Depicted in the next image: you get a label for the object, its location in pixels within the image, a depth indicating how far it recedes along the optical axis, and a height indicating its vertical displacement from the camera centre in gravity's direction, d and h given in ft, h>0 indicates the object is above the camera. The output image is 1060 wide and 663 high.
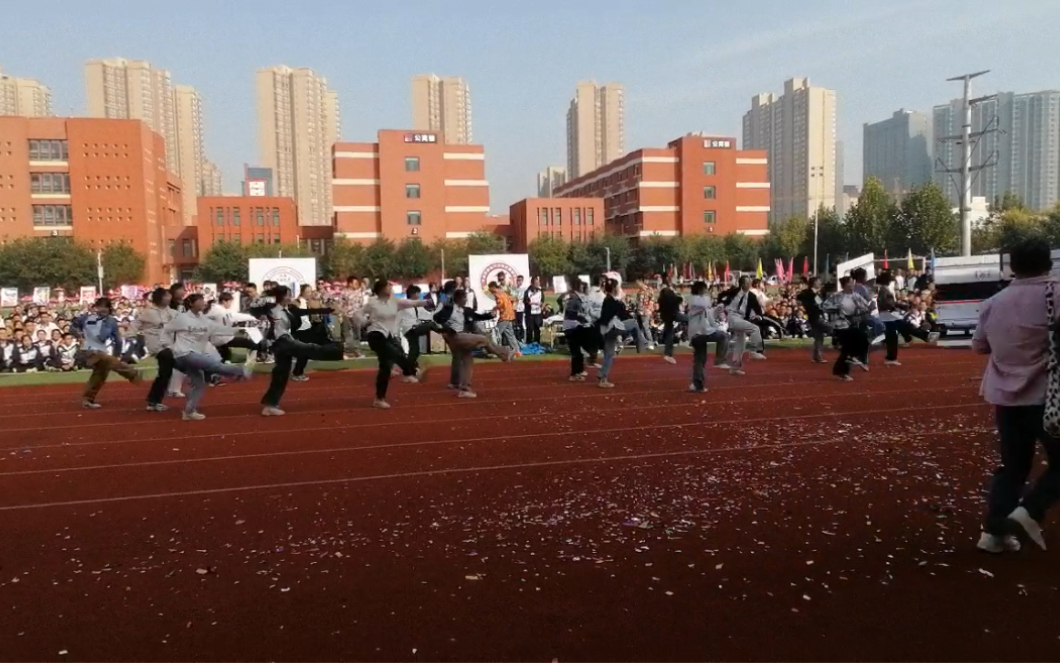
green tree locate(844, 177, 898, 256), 209.46 +13.61
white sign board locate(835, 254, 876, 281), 91.51 +0.70
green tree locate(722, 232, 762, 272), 263.49 +6.94
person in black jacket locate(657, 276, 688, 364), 42.75 -1.74
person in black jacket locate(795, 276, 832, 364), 49.16 -2.81
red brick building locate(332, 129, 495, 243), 283.18 +31.91
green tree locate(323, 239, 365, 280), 254.06 +5.66
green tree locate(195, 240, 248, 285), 240.12 +4.75
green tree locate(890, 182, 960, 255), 197.16 +11.94
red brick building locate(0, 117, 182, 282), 241.35 +31.61
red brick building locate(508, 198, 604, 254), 283.59 +20.10
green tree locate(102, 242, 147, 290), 232.94 +4.46
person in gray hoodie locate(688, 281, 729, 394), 38.45 -2.83
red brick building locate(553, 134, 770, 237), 301.02 +31.97
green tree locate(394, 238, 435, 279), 257.75 +5.19
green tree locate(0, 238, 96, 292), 215.92 +4.97
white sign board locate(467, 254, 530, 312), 66.13 +0.63
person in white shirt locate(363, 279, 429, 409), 35.32 -2.44
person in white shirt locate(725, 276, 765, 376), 44.45 -2.74
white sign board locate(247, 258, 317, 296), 67.97 +0.65
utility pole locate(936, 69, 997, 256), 102.17 +13.58
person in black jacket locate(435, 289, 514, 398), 38.27 -3.14
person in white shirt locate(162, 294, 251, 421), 33.04 -2.83
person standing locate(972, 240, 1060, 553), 14.70 -2.19
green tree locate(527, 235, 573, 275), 254.47 +5.40
